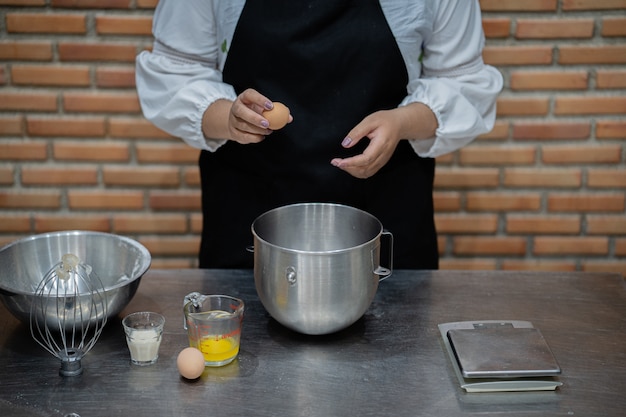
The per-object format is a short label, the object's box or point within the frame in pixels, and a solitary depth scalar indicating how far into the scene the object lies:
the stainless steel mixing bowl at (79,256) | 1.35
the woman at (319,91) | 1.60
